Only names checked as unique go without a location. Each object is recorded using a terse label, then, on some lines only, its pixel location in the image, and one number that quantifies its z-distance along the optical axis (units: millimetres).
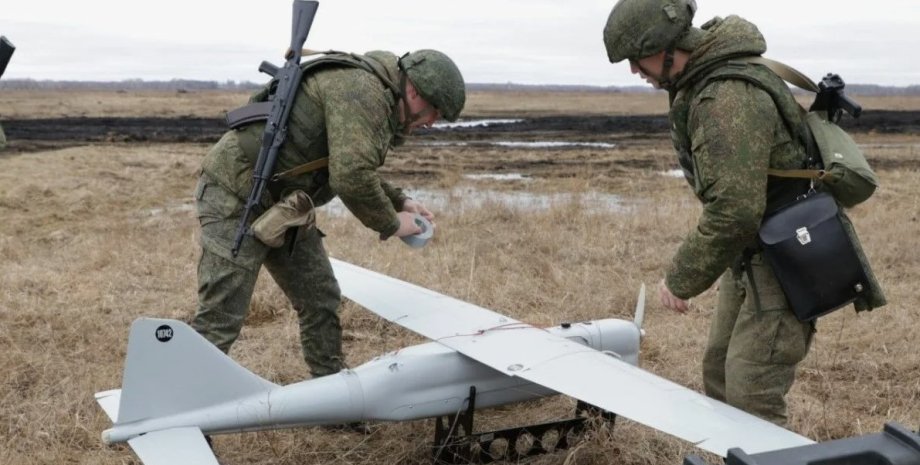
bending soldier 4652
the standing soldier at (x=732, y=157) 3738
